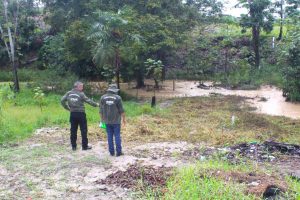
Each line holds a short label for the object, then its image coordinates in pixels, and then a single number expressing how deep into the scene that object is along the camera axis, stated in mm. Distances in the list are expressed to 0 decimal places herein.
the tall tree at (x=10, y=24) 20497
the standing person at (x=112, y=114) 9297
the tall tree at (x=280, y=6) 33062
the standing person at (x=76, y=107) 9758
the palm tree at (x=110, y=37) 17250
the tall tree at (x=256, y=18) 30680
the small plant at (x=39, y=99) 16175
